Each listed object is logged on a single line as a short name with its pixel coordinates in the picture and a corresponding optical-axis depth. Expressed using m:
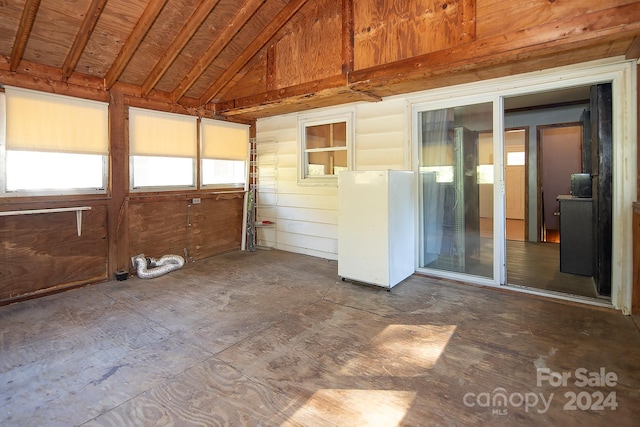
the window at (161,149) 4.64
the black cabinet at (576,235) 4.32
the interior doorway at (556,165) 7.22
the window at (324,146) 5.11
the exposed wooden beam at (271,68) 4.76
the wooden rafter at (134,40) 3.43
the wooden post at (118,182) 4.36
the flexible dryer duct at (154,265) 4.46
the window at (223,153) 5.55
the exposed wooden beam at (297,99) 4.16
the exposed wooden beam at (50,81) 3.57
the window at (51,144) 3.57
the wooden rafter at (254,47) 4.28
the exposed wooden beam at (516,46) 2.50
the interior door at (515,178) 8.47
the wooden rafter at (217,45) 3.82
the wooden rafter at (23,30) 3.05
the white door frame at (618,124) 3.08
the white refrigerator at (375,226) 3.80
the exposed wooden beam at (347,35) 3.93
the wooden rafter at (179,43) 3.63
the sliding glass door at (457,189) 4.07
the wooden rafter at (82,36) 3.26
